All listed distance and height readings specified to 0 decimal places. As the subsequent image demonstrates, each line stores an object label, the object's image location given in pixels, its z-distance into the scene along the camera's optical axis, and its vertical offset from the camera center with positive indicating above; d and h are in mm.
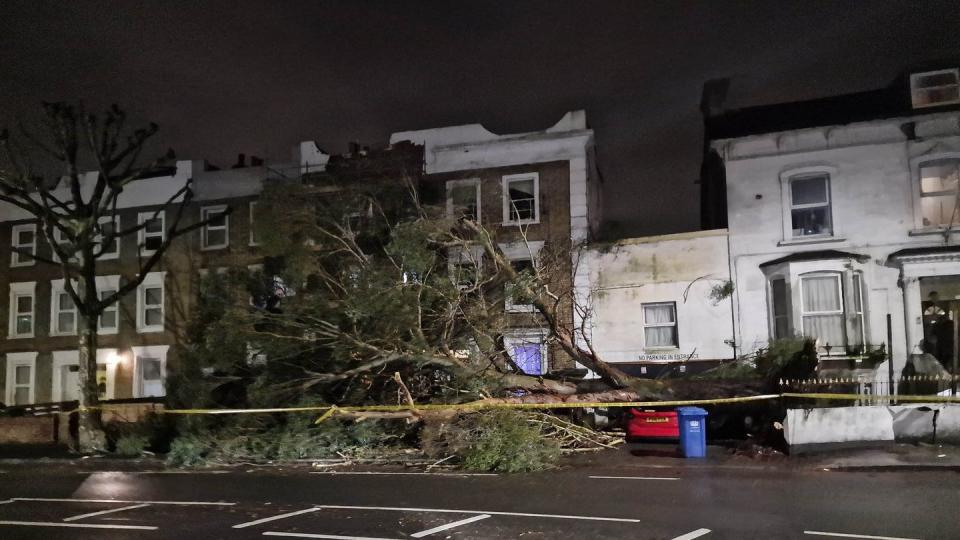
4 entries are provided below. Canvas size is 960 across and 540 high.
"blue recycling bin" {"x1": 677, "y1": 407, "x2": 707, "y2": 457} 11891 -1850
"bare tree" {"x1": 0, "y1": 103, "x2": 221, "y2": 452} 16172 +3160
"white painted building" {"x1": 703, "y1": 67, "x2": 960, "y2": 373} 16266 +2351
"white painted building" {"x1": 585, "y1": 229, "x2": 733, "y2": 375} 17953 +623
